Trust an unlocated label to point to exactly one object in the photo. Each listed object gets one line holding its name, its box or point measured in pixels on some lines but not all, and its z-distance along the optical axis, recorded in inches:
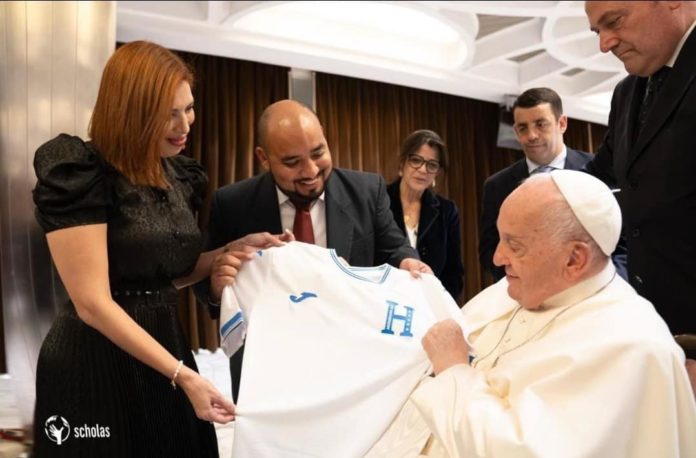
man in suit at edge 69.2
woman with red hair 64.8
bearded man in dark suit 91.0
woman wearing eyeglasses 143.4
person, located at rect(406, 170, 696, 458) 57.8
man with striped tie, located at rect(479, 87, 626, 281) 125.0
